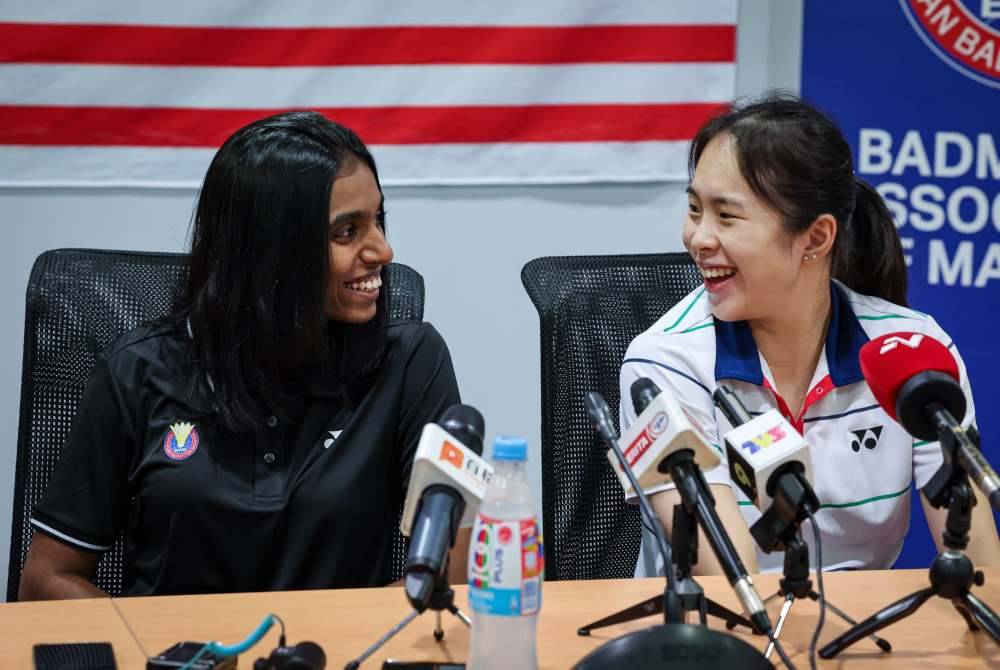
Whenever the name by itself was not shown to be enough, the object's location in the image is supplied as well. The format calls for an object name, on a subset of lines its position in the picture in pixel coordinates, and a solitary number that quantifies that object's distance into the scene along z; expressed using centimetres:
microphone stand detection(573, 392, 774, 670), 286
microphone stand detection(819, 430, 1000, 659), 303
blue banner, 447
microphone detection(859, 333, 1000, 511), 300
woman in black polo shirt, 339
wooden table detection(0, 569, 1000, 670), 308
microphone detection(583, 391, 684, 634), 293
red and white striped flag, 432
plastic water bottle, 292
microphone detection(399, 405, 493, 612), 281
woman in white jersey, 349
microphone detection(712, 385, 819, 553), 295
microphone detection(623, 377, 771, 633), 289
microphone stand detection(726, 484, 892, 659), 295
